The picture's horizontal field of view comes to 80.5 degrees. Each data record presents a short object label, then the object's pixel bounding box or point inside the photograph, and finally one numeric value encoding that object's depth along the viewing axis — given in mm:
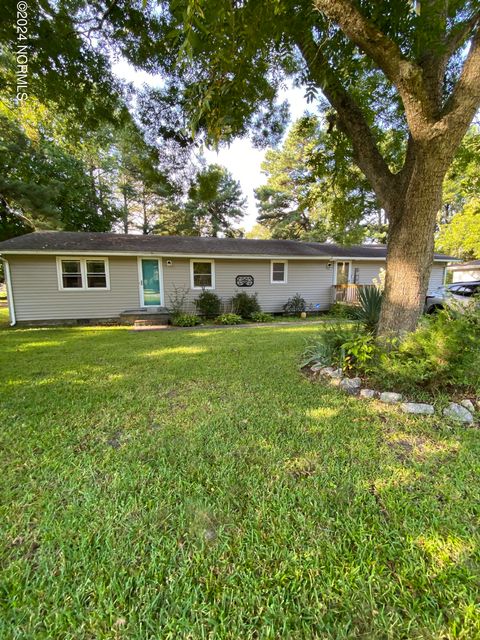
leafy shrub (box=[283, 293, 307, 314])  12242
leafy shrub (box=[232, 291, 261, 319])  11164
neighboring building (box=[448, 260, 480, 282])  21803
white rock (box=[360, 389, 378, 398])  3514
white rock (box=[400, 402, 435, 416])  3086
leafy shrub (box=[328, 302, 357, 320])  5626
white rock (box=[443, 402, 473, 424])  2937
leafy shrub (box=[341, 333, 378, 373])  3643
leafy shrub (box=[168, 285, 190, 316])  10617
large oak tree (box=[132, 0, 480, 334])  3003
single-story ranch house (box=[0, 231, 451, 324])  9383
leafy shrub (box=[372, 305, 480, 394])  3105
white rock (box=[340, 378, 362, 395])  3689
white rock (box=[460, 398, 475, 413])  3069
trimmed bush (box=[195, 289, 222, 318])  10711
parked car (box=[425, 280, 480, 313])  10214
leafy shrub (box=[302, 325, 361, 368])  4207
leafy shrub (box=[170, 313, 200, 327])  9422
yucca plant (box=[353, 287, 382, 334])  4922
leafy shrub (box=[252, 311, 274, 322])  10758
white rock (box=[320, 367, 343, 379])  3978
